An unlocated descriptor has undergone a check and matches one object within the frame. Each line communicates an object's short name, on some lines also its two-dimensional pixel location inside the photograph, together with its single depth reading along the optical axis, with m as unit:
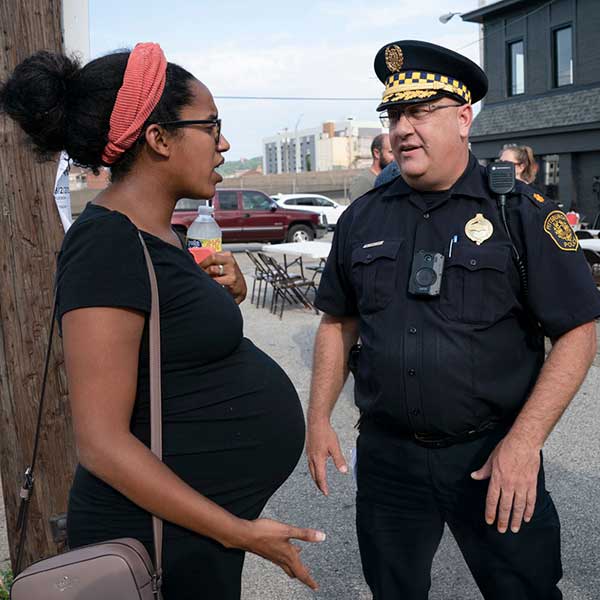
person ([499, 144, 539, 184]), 6.57
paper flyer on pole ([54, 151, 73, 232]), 2.74
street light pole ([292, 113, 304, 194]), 118.67
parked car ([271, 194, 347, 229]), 25.77
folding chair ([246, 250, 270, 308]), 11.25
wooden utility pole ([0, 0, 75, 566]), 2.61
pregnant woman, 1.48
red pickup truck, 19.47
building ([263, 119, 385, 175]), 111.06
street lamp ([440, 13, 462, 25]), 23.11
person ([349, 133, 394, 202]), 6.15
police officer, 2.11
